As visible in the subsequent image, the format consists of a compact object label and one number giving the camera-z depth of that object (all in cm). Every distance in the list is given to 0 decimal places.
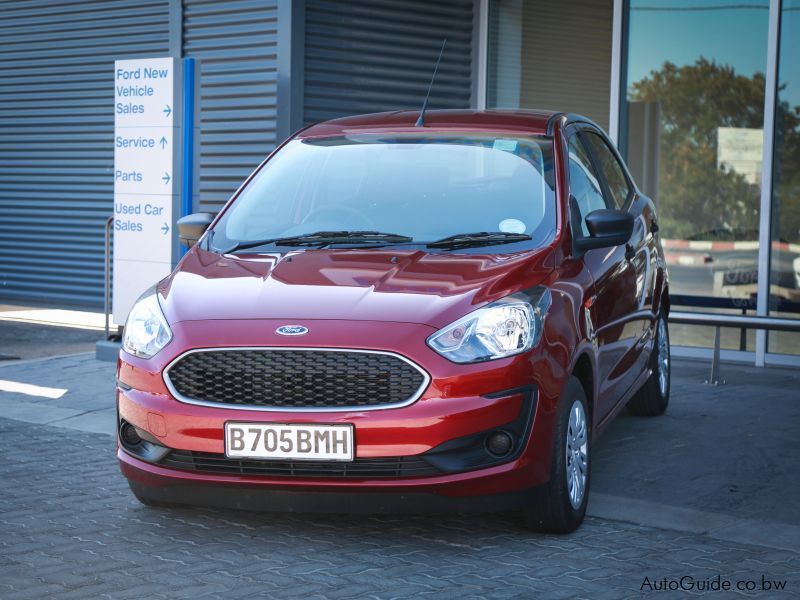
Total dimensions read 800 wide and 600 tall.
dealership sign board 989
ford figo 461
